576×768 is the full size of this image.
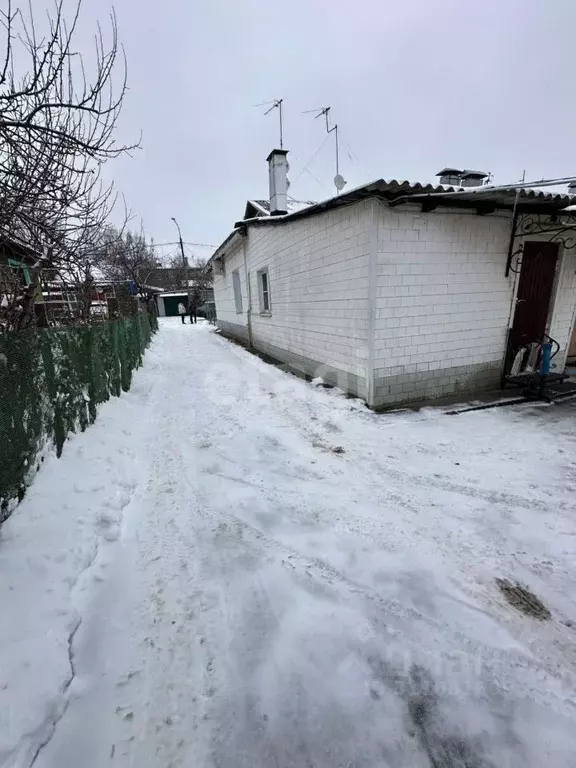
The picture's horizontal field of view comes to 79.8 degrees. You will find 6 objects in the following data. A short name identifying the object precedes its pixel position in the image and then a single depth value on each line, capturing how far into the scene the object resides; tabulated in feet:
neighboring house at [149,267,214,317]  118.93
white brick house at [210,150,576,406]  15.87
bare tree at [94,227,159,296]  43.50
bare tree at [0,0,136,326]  7.97
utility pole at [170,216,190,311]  88.13
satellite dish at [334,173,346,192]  25.16
